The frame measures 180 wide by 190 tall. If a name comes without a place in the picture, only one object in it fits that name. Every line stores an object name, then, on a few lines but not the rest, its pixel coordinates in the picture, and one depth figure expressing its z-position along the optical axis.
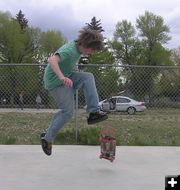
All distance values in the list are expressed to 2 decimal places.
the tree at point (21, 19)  80.12
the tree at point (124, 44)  74.31
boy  5.32
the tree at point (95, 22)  82.99
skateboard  5.81
